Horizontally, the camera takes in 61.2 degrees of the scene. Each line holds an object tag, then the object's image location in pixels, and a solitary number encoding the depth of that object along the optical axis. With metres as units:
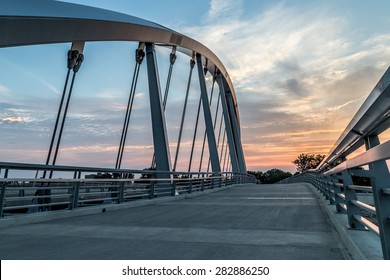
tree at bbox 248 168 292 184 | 95.50
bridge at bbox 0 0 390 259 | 3.23
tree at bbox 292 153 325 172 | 102.09
